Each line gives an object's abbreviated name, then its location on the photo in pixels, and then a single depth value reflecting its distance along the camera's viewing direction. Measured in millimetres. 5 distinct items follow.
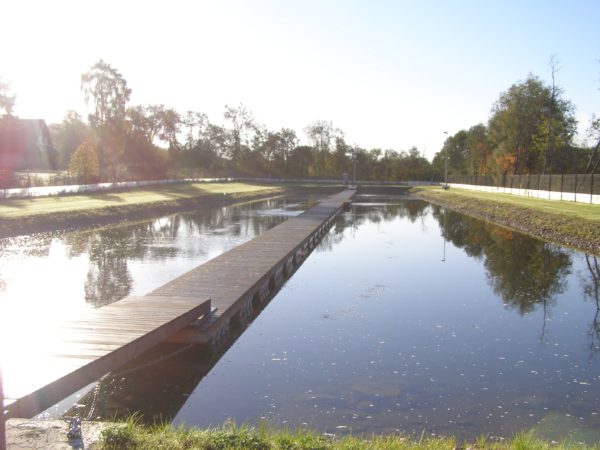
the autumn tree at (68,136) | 80500
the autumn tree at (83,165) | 45281
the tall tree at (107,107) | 58781
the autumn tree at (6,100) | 42312
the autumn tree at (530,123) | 61344
